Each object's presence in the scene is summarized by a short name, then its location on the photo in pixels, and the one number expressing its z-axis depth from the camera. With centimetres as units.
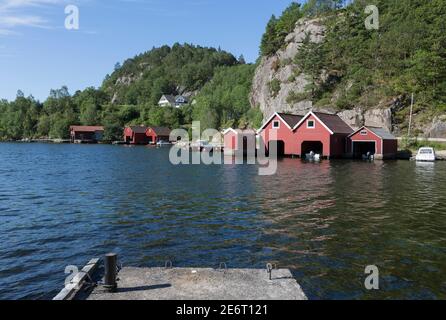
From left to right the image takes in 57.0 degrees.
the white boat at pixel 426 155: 5304
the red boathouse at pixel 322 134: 5700
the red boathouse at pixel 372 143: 5672
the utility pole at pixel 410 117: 6538
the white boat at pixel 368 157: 5699
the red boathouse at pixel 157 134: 13362
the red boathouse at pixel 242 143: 6638
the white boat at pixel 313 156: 5562
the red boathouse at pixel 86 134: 15038
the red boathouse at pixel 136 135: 13475
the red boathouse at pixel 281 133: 6028
